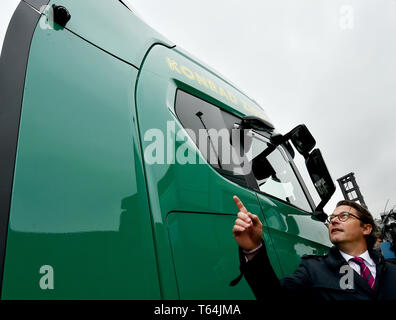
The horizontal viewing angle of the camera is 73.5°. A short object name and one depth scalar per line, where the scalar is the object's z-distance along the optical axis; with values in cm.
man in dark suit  111
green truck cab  71
